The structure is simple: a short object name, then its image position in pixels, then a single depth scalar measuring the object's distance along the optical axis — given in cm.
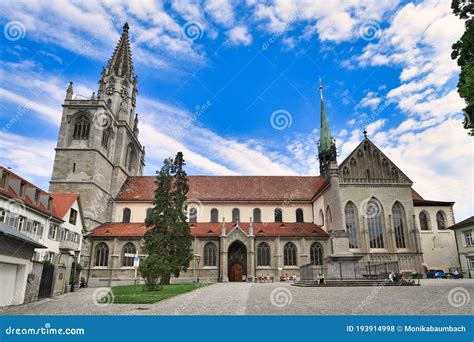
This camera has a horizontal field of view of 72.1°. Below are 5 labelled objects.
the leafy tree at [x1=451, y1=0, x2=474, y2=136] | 1568
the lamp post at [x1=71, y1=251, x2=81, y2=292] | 2747
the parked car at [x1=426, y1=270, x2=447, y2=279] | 3797
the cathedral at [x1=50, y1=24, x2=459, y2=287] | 3738
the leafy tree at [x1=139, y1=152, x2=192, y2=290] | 2869
